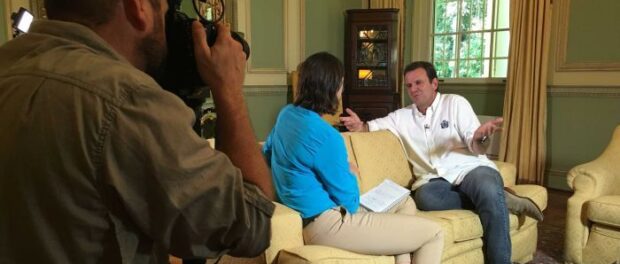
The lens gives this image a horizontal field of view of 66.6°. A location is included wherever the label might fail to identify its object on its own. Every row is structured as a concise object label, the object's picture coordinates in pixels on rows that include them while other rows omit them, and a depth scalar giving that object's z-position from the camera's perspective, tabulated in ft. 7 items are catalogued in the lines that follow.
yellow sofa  5.29
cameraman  1.69
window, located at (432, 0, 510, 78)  15.16
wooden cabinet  15.62
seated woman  5.58
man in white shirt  7.11
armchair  7.56
